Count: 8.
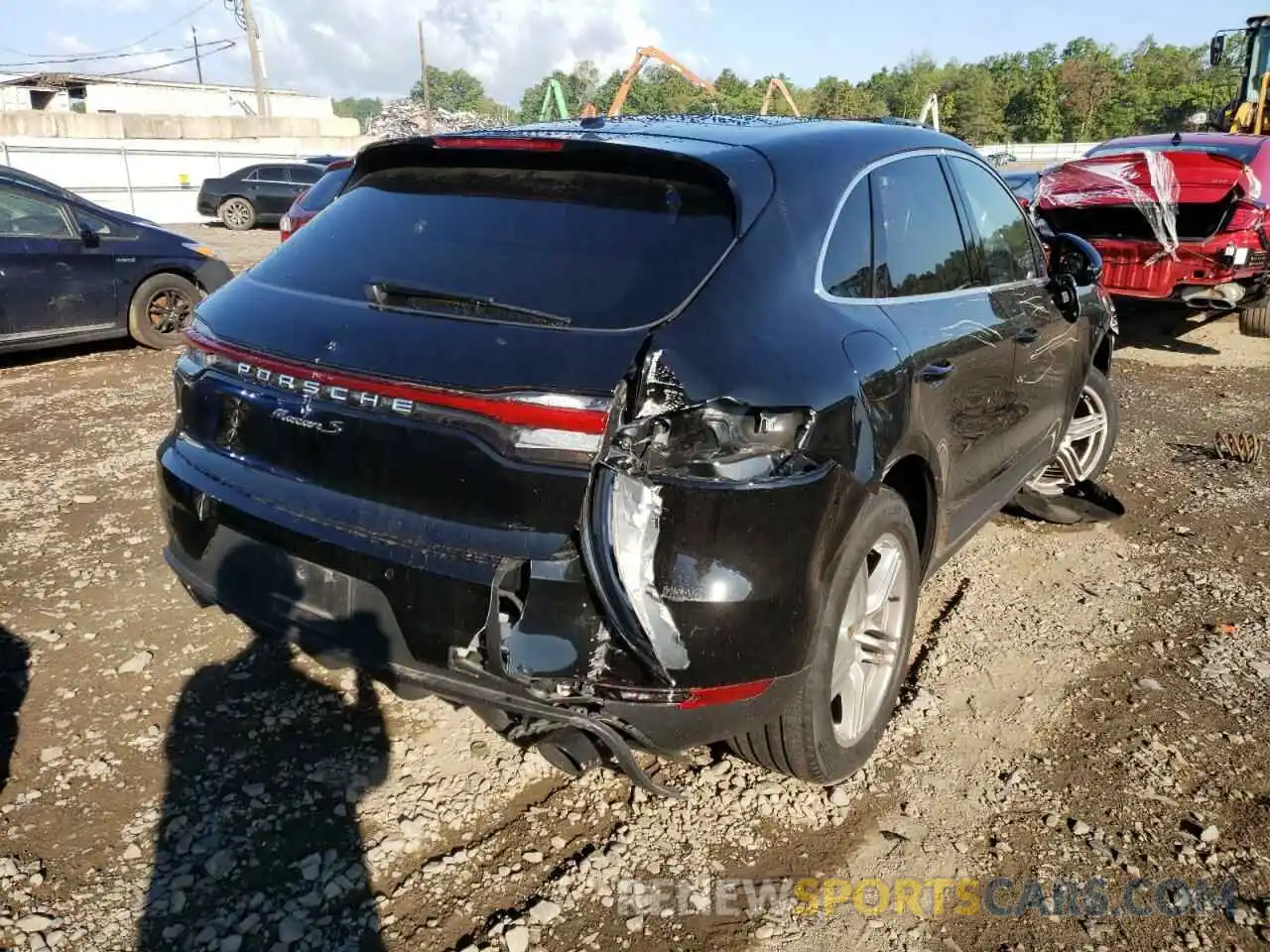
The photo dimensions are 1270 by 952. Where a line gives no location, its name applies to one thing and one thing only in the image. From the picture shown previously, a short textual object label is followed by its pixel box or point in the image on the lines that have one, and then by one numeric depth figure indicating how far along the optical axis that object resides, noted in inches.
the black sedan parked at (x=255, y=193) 880.3
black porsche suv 84.3
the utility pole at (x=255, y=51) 1600.6
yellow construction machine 495.8
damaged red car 307.4
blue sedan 295.9
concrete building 1999.3
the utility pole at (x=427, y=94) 1843.8
